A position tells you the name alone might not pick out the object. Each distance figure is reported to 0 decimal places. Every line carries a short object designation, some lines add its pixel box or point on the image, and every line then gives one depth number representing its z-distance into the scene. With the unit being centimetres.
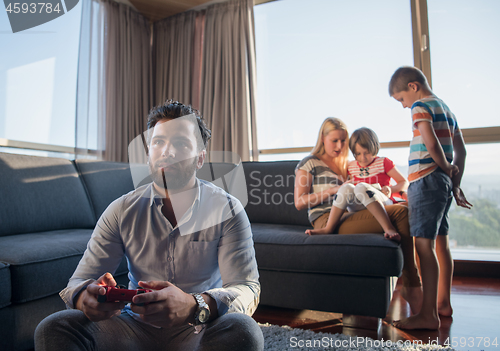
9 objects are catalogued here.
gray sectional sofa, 122
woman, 164
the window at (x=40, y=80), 245
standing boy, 151
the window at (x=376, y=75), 269
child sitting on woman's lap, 162
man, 73
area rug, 129
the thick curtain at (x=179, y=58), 362
